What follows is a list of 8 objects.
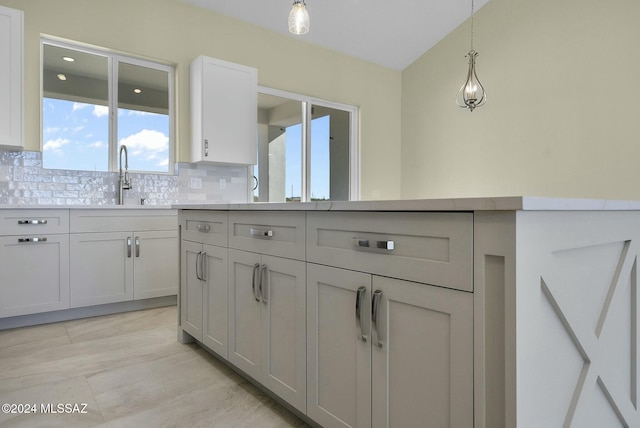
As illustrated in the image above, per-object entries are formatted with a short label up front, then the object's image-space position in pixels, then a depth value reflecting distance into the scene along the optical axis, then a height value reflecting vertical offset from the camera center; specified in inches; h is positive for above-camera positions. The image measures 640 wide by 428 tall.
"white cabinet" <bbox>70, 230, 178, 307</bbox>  121.0 -17.2
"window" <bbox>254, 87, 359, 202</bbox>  187.6 +32.5
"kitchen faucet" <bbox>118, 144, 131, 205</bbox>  142.3 +12.2
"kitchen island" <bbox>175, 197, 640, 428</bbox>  35.5 -11.1
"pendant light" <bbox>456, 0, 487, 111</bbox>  140.9 +45.1
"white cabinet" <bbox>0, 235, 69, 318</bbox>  109.3 -17.7
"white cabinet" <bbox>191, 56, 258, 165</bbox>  151.0 +39.9
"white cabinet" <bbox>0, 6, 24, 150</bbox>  114.0 +39.4
